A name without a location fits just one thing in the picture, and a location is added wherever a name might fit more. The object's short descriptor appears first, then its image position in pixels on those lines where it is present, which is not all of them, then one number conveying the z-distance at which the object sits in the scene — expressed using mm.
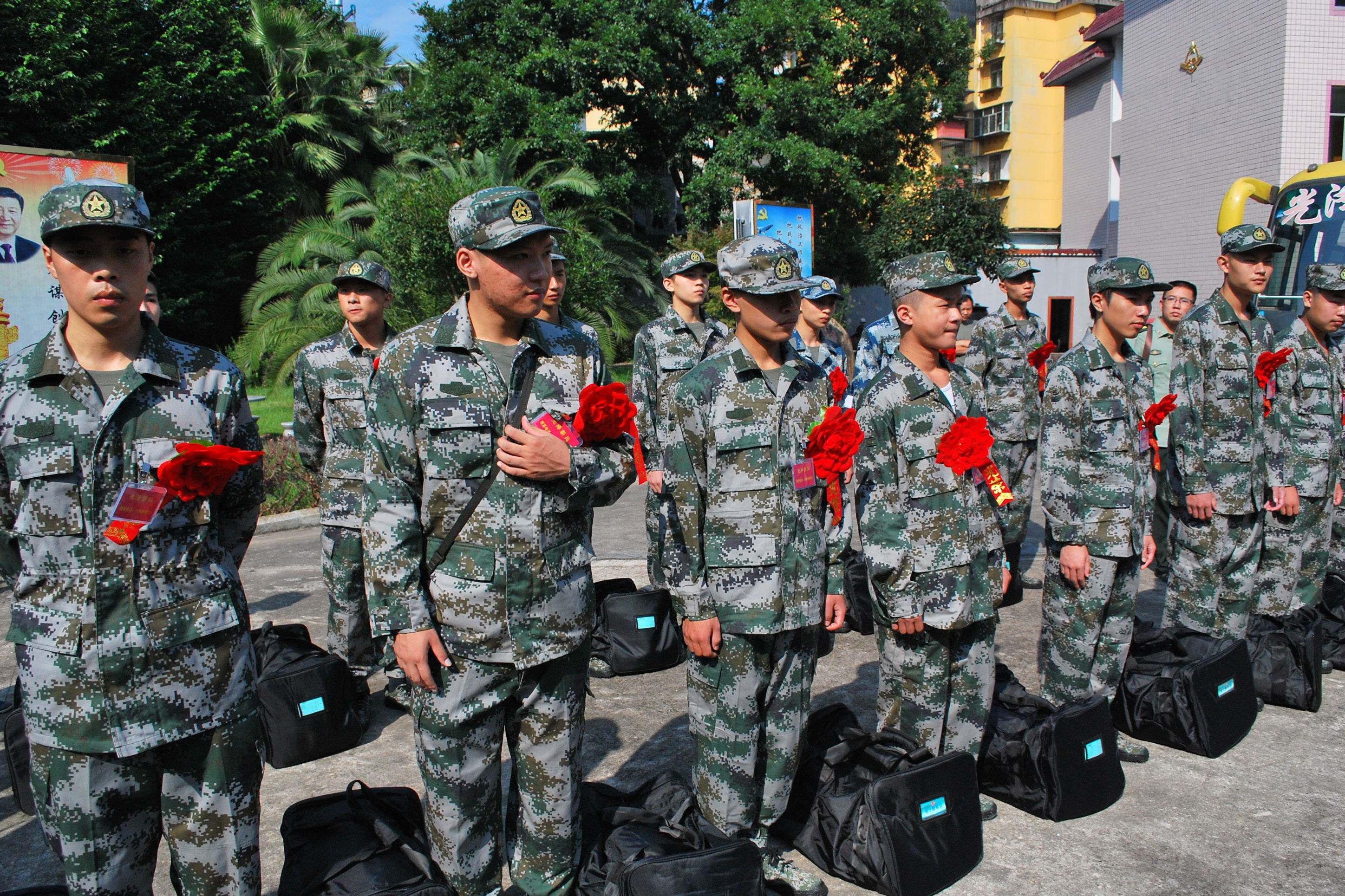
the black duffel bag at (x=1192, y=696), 4223
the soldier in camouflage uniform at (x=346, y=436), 4801
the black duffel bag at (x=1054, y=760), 3680
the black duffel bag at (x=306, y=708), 4148
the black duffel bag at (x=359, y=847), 2783
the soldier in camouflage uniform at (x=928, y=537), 3502
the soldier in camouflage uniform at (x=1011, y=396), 6863
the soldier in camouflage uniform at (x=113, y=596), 2340
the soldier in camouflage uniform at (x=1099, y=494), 4203
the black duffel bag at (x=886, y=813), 3174
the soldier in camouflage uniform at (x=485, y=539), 2664
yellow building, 35344
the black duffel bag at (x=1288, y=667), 4746
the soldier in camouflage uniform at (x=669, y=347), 5941
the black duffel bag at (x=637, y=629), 5215
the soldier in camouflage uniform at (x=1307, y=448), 5223
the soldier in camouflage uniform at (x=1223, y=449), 4879
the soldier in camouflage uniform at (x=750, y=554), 3184
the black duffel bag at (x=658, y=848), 2748
